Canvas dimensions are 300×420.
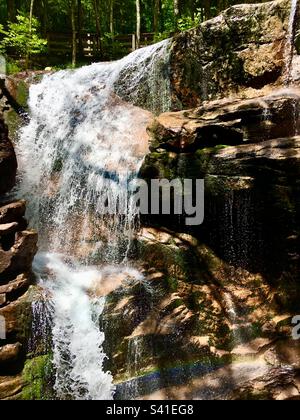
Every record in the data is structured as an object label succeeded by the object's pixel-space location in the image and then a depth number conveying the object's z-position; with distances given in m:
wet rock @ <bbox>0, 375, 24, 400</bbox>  6.22
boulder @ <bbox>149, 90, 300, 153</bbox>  7.57
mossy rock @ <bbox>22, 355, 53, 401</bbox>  6.41
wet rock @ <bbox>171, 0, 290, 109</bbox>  8.95
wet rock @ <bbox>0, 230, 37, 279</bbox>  6.97
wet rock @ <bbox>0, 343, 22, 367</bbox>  6.38
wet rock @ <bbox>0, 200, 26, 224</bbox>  7.36
